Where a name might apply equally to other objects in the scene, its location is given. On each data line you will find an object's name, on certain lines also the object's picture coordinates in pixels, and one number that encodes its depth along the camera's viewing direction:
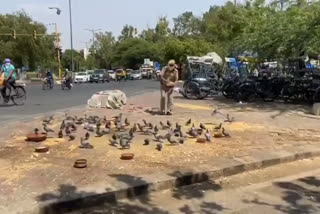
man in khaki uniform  13.49
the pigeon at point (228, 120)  11.89
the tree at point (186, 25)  79.62
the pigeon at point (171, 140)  8.45
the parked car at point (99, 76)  54.00
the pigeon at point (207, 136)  8.78
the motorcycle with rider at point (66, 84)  33.06
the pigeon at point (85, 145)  7.89
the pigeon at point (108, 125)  9.65
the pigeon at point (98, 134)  9.03
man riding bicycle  16.14
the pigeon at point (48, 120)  10.34
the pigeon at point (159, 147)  7.89
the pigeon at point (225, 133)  9.48
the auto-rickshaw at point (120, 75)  57.05
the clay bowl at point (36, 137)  8.47
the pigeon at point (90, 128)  9.57
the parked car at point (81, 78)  55.22
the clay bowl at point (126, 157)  7.13
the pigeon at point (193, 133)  9.18
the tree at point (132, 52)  97.94
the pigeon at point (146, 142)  8.29
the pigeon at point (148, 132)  9.30
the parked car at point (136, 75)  64.61
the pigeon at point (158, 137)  8.55
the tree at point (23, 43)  65.94
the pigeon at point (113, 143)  8.15
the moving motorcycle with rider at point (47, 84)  34.34
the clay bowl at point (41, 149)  7.53
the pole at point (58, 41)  53.24
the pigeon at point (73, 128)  9.50
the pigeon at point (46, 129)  9.32
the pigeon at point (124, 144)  7.96
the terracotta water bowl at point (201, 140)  8.65
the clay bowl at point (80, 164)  6.54
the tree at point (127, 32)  116.88
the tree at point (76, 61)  104.76
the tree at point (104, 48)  111.19
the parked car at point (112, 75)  60.74
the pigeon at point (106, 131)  9.25
